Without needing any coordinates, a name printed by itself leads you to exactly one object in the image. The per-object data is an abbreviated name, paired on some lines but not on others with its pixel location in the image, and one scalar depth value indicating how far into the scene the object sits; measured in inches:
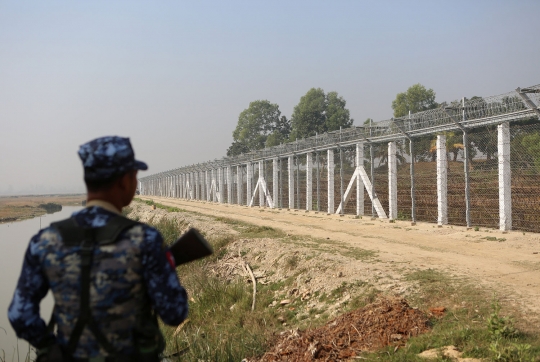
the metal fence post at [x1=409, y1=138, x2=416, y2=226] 701.3
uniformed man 99.6
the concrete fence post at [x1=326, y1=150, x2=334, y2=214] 981.8
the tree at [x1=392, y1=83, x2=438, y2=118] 1657.2
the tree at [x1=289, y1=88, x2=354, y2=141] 2342.8
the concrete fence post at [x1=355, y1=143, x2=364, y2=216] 860.0
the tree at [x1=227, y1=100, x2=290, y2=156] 3006.9
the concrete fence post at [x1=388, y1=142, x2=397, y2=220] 751.1
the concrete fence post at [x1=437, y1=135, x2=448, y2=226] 631.8
